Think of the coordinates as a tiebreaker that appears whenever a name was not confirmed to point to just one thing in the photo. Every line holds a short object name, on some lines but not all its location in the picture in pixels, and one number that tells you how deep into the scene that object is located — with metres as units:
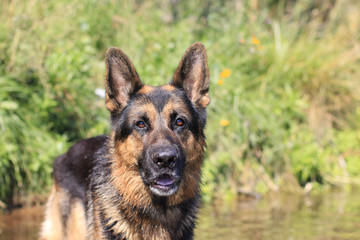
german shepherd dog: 4.26
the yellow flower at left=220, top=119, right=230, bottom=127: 8.56
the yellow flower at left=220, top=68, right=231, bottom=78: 9.03
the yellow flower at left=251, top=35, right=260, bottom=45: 9.75
